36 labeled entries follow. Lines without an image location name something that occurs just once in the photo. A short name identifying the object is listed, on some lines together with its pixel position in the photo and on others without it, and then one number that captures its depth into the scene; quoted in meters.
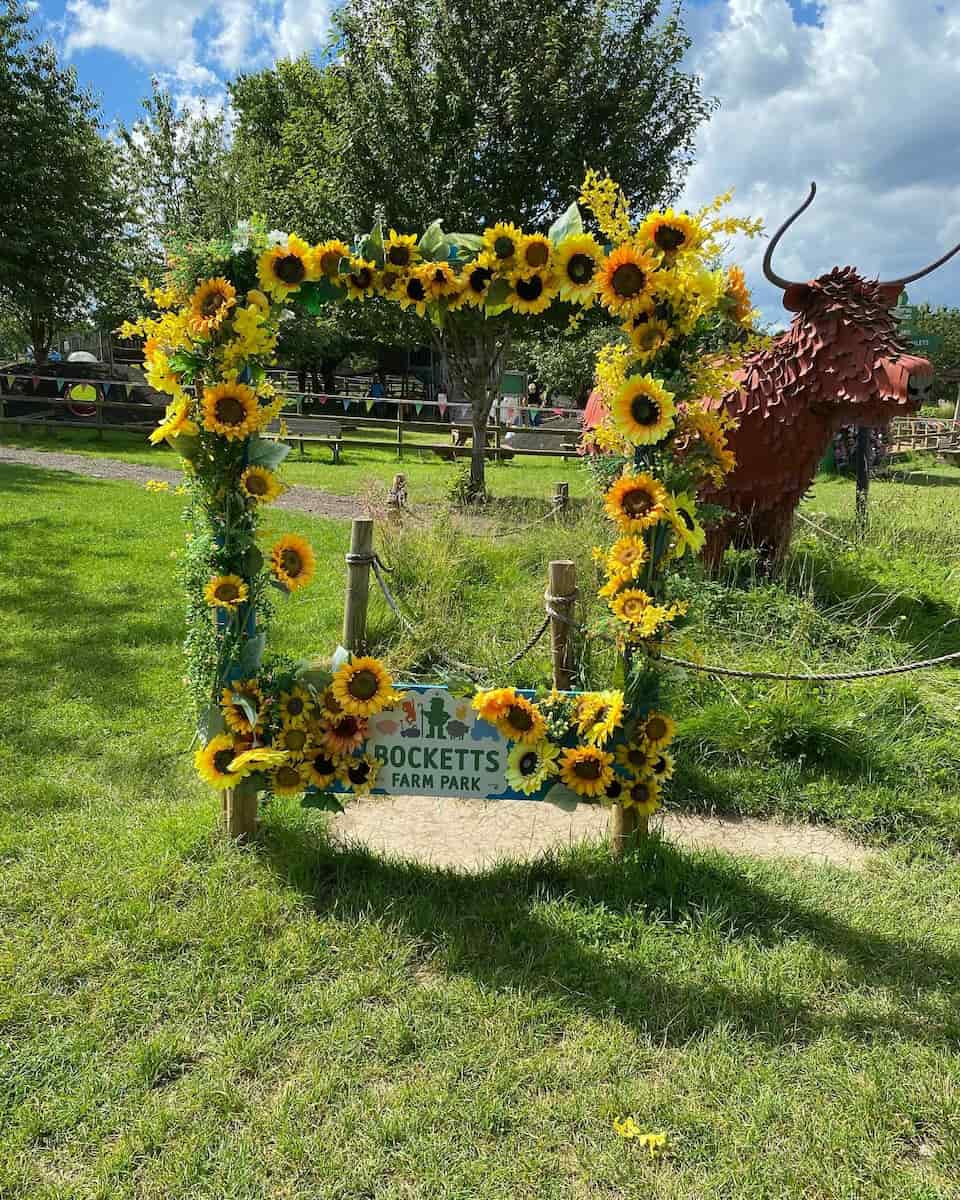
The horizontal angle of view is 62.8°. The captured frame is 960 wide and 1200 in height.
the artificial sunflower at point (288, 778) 3.07
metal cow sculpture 5.00
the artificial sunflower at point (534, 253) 2.85
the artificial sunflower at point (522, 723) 3.00
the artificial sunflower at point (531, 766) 3.01
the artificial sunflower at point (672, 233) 2.67
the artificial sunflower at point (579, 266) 2.81
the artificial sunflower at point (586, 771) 2.99
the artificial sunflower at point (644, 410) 2.69
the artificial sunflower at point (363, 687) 3.03
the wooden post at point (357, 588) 4.10
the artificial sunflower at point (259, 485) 2.93
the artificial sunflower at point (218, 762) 3.01
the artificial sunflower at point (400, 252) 2.98
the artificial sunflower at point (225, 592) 2.94
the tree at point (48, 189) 17.48
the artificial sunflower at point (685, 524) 2.82
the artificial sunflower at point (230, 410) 2.82
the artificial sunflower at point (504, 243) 2.89
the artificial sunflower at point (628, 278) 2.70
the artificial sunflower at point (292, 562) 3.03
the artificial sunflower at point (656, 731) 3.02
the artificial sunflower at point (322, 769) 3.06
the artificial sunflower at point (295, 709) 3.07
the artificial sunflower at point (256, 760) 2.94
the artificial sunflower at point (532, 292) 2.90
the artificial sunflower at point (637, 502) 2.79
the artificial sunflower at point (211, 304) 2.76
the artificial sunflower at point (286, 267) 2.85
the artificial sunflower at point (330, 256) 2.92
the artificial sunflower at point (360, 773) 3.08
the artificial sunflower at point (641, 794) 3.05
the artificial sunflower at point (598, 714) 2.93
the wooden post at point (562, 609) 3.69
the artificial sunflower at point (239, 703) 3.01
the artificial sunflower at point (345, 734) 3.06
